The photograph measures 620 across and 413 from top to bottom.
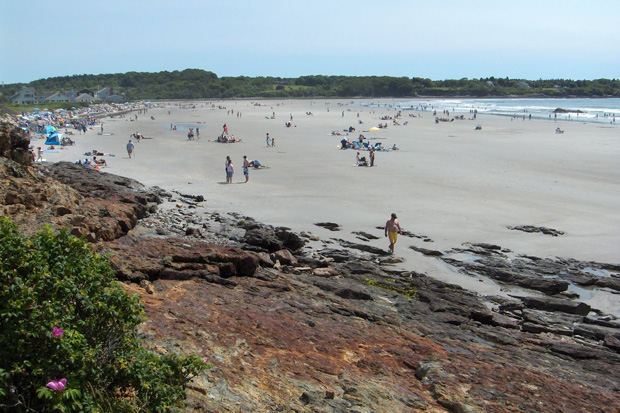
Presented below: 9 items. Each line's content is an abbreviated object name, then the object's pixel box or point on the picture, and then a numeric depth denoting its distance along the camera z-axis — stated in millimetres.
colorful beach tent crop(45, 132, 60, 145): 38188
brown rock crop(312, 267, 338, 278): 12570
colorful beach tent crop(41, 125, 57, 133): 41006
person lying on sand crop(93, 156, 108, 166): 30009
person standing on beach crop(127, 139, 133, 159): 33384
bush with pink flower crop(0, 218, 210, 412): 4336
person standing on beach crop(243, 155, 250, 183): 25230
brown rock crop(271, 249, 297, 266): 13062
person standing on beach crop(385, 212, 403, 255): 15320
